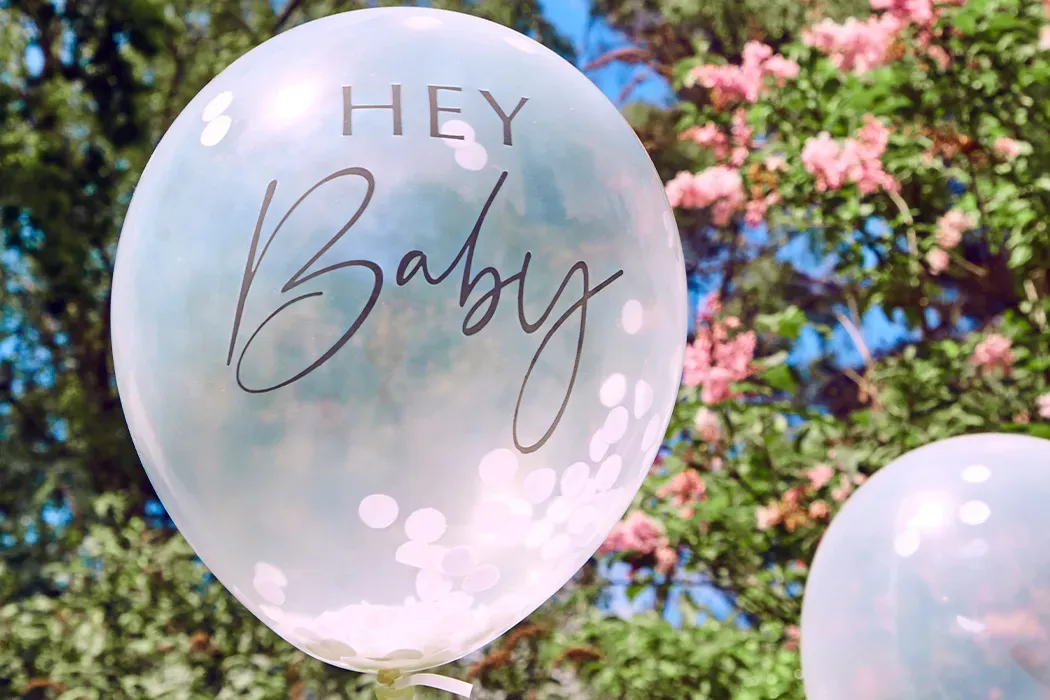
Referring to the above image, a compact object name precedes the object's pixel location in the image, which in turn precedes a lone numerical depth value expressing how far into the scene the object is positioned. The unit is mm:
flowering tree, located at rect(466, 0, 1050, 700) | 2510
